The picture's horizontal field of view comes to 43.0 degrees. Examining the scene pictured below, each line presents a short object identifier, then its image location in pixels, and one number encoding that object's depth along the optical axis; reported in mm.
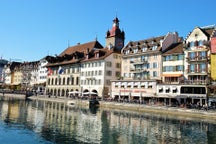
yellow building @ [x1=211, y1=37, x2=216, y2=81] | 62616
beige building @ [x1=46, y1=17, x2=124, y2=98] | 91562
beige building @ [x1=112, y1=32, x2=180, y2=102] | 76938
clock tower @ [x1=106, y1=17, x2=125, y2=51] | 102688
